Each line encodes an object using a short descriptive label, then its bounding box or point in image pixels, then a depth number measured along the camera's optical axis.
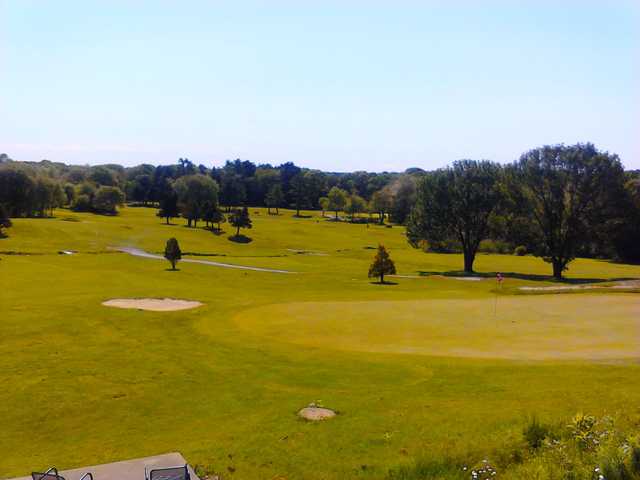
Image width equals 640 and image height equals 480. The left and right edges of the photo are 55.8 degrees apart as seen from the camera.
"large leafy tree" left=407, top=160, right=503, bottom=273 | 76.94
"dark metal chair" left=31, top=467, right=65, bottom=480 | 11.77
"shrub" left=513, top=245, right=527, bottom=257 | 113.12
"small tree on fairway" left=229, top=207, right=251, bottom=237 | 117.71
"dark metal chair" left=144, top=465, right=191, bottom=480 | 13.12
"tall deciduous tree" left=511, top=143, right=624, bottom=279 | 68.50
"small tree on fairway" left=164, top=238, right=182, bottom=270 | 69.38
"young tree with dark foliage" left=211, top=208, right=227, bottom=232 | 120.93
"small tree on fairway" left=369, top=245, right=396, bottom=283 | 61.97
